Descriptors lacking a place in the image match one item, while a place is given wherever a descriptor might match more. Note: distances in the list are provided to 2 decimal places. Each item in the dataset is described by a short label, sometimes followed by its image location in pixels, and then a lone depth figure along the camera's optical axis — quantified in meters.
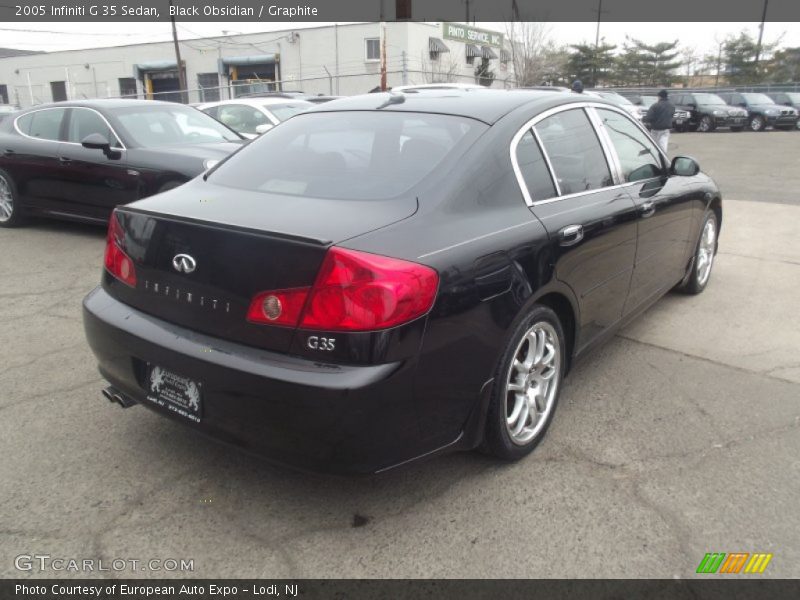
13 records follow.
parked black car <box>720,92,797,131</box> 25.56
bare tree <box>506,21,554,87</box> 35.41
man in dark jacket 13.79
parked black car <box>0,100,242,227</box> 6.43
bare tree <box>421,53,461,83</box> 35.57
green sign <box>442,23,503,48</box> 30.47
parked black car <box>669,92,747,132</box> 24.98
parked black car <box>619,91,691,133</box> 25.50
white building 35.41
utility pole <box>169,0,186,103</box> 33.46
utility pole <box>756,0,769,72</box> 52.80
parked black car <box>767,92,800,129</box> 26.55
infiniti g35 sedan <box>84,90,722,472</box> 2.08
